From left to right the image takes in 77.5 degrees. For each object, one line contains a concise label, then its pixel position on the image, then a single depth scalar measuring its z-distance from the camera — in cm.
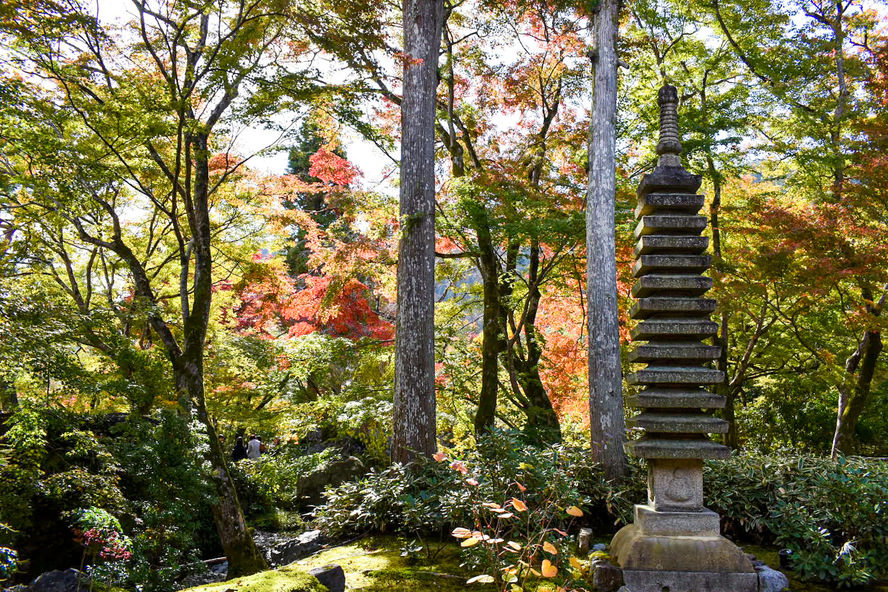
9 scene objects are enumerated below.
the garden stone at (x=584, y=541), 479
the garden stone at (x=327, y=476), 989
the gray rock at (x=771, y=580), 372
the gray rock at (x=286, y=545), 615
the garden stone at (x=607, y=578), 373
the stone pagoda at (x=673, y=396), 370
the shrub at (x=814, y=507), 414
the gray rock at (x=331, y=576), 323
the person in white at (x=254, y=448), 1248
